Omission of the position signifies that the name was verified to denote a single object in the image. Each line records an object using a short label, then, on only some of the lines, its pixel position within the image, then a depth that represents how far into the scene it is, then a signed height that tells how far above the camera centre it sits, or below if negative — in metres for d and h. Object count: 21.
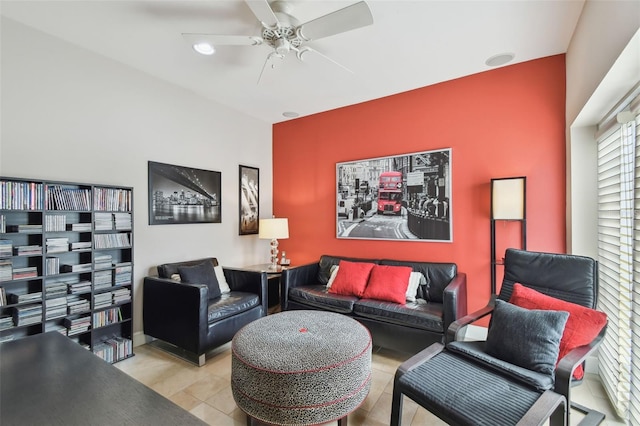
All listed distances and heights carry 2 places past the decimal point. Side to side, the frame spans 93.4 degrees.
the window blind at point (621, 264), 1.79 -0.38
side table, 4.13 -1.09
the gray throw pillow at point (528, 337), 1.66 -0.75
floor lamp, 2.74 +0.06
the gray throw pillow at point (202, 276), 3.01 -0.66
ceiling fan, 1.86 +1.26
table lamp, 3.98 -0.24
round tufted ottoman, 1.63 -0.93
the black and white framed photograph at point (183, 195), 3.27 +0.20
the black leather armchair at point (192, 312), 2.65 -0.97
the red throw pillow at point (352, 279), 3.26 -0.76
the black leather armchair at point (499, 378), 1.41 -0.91
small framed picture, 4.26 +0.17
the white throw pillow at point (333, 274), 3.52 -0.76
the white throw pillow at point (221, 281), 3.41 -0.80
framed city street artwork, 3.36 +0.15
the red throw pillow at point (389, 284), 3.00 -0.76
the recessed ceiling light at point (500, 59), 2.79 +1.43
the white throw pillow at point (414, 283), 3.07 -0.76
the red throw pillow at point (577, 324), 1.73 -0.68
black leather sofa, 2.62 -0.94
